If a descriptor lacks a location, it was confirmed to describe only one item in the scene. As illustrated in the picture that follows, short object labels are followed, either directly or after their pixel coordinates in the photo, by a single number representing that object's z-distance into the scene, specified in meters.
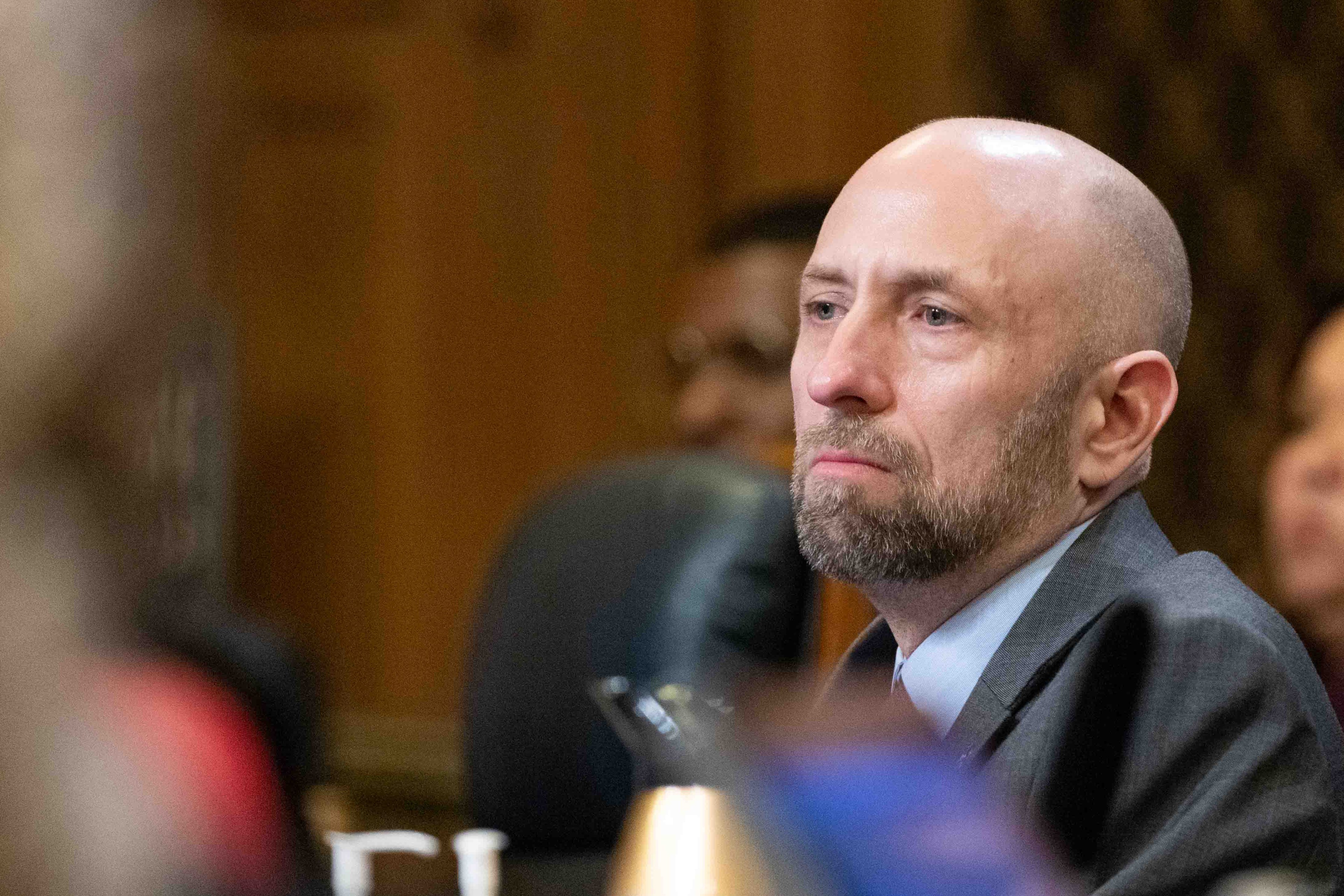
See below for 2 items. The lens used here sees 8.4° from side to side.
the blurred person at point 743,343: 6.30
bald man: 4.06
